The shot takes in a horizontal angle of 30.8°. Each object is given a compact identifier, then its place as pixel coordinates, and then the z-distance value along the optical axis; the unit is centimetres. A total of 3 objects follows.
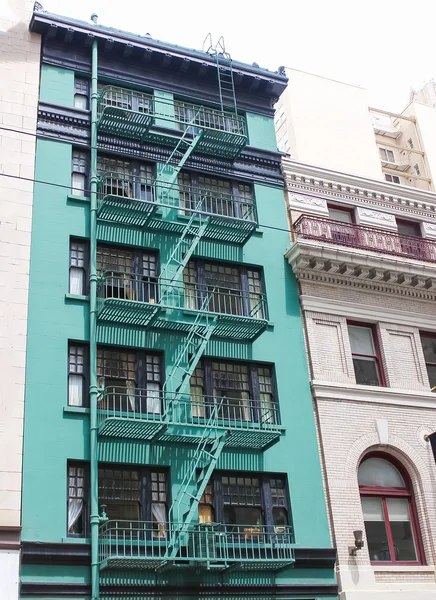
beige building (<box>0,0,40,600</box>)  1883
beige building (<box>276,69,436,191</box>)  6919
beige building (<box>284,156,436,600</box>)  2291
